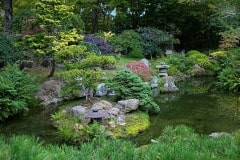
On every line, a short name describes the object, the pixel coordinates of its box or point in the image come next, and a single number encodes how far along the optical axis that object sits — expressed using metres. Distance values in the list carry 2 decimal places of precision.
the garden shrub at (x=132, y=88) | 10.27
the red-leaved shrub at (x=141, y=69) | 13.90
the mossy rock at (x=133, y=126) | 8.62
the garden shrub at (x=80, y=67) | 10.12
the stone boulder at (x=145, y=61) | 16.16
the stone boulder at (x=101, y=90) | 11.45
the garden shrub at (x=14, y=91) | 9.45
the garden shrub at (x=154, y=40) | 18.52
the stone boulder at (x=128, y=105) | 9.80
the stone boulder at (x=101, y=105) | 9.47
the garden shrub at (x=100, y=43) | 16.12
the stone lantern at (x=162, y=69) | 14.75
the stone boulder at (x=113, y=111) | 9.28
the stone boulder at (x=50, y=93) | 11.34
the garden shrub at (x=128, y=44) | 17.56
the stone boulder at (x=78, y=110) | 9.39
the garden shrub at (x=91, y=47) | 14.97
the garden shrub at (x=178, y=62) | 16.39
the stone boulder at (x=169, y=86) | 13.34
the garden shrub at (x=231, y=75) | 13.45
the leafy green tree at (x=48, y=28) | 12.12
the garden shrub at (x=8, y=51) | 12.54
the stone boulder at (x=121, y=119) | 9.09
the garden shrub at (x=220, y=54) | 16.25
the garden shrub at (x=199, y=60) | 16.80
